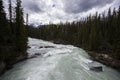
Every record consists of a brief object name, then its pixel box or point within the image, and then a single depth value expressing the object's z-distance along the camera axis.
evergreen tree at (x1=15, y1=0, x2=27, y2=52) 10.36
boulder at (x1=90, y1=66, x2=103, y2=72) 7.70
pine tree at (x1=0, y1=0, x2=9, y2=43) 7.28
